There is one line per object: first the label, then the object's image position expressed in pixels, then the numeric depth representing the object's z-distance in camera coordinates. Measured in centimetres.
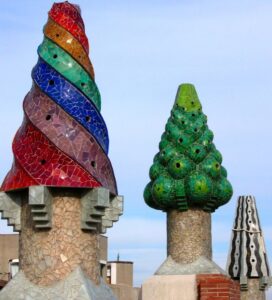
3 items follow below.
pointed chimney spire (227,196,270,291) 1555
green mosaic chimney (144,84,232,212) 1188
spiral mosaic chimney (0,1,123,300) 710
